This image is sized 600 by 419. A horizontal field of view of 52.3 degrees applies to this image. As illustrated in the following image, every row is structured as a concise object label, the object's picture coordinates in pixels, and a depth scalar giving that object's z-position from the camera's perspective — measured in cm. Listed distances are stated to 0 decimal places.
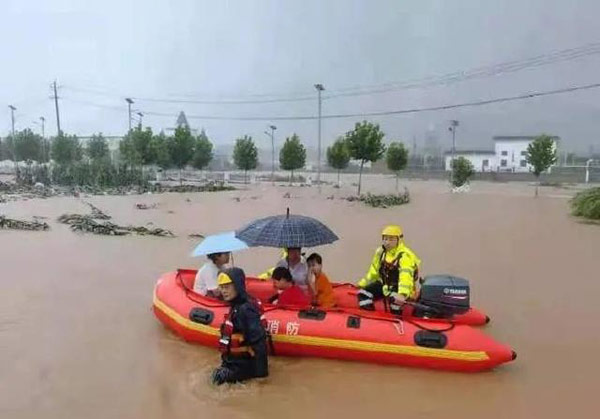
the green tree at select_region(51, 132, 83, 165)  4991
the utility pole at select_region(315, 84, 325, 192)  4019
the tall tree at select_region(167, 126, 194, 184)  4581
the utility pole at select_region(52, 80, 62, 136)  5459
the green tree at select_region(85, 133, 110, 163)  5588
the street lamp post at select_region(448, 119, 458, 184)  5948
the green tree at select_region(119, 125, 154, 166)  4438
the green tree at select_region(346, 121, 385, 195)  3616
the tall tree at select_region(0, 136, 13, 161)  6391
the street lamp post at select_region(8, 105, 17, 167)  5203
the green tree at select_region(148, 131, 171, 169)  4475
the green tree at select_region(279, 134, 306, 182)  4878
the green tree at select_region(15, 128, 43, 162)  5269
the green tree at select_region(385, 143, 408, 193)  4288
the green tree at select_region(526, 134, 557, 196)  3925
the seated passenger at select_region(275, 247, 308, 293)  686
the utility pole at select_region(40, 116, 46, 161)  5472
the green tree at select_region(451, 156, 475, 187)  4378
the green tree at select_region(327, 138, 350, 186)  4397
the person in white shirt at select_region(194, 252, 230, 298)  689
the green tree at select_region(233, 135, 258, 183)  4944
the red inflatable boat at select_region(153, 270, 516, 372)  580
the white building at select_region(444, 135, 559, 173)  9144
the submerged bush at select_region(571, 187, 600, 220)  2047
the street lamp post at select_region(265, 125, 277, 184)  6665
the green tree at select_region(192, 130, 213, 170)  4928
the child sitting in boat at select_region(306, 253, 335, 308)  677
